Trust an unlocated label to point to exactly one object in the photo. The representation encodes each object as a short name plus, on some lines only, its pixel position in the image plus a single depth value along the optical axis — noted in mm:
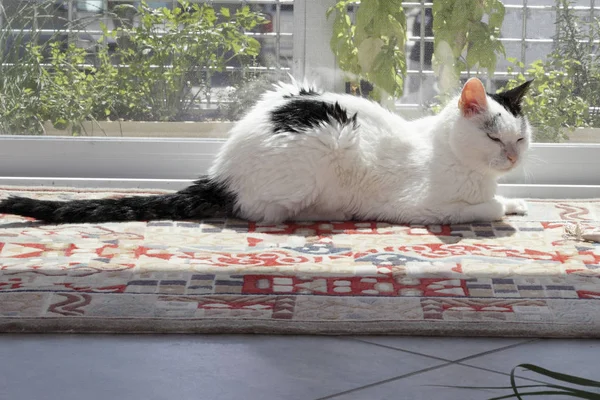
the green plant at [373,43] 3312
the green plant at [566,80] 3367
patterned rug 1758
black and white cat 2715
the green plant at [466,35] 3324
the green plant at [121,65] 3414
